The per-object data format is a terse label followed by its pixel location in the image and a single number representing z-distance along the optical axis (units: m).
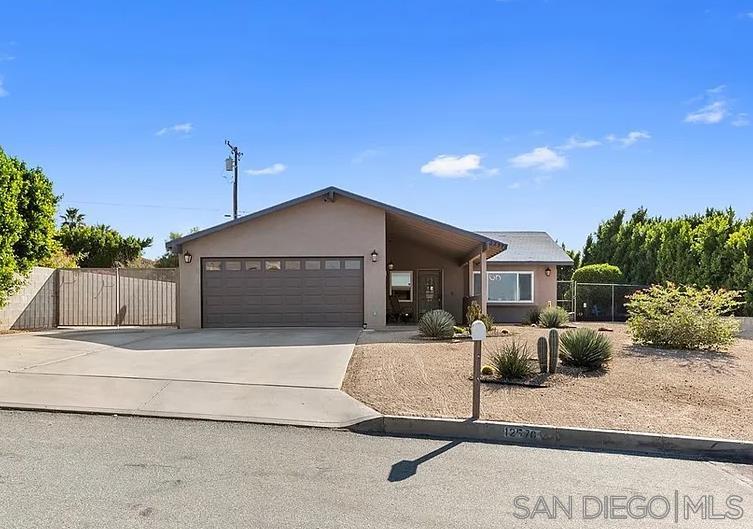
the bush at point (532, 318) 22.39
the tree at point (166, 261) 41.28
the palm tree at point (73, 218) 39.59
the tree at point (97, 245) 33.41
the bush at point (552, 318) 20.42
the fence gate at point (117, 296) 19.72
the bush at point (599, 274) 29.44
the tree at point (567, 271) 35.62
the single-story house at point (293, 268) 18.44
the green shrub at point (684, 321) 13.03
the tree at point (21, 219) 15.43
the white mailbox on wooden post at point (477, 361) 7.24
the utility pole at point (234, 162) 35.62
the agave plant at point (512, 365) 9.54
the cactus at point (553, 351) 9.99
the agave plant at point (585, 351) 10.40
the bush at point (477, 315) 17.40
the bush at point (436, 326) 15.38
